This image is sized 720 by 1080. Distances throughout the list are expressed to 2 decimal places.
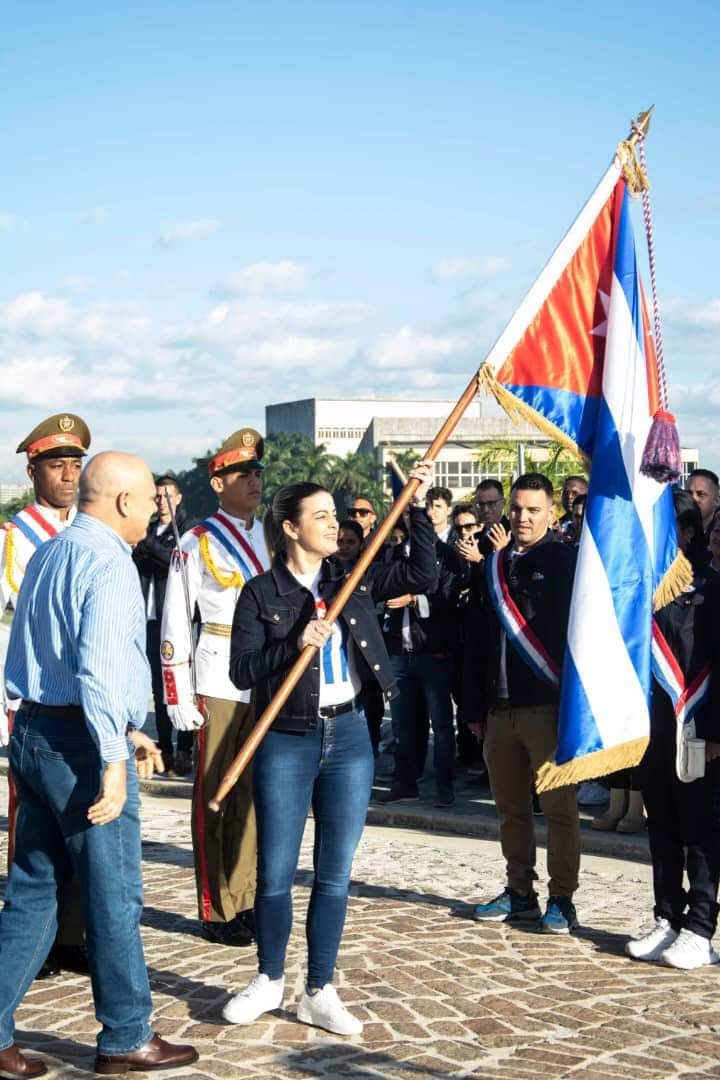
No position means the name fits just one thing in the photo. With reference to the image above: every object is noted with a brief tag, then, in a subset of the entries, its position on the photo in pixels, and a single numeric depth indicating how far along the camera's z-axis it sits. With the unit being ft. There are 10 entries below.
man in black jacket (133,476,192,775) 41.60
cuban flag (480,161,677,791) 21.90
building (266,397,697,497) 407.40
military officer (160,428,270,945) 23.11
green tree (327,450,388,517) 364.99
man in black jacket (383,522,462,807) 36.78
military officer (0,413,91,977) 22.84
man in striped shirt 16.16
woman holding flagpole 18.66
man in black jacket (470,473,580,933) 23.63
